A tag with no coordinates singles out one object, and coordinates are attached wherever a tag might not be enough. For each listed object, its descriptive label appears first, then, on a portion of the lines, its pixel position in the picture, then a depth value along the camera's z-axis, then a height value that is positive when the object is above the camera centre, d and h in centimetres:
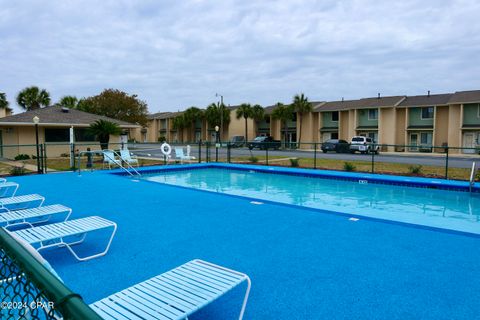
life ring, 1672 -43
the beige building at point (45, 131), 2300 +65
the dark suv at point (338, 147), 3011 -52
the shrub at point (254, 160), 1878 -105
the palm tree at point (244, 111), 4334 +371
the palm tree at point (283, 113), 4056 +331
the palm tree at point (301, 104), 3944 +419
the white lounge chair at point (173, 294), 238 -117
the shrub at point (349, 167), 1456 -110
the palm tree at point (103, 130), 2077 +61
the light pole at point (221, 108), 4152 +408
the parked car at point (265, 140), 3472 +8
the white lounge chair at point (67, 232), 404 -112
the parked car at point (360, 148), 2911 -58
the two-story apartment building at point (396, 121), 3105 +209
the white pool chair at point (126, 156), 1517 -70
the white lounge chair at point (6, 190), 793 -136
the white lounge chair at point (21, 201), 625 -119
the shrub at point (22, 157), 2135 -106
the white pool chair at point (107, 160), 1402 -86
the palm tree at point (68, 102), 4284 +473
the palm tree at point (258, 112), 4331 +361
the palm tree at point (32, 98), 4047 +491
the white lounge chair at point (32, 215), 510 -113
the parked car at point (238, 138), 4331 +33
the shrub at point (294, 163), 1689 -110
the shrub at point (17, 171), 1305 -121
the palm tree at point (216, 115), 4512 +338
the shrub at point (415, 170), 1396 -115
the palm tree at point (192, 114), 4688 +357
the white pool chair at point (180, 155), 1755 -74
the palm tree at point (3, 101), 3781 +425
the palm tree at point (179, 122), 4792 +254
